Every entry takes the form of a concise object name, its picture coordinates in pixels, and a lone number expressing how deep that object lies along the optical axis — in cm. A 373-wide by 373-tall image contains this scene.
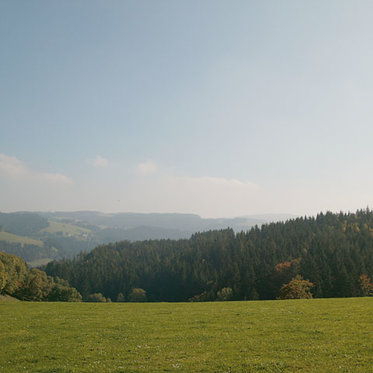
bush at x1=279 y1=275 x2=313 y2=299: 7169
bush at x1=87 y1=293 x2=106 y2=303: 16489
